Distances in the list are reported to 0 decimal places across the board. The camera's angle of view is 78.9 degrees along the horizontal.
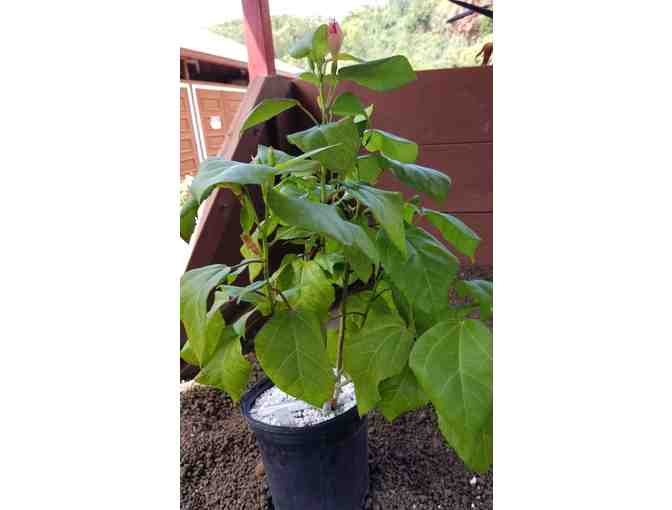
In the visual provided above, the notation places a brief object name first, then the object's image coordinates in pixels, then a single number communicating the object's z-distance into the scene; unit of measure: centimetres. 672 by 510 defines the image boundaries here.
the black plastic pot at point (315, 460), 74
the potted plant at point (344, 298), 48
